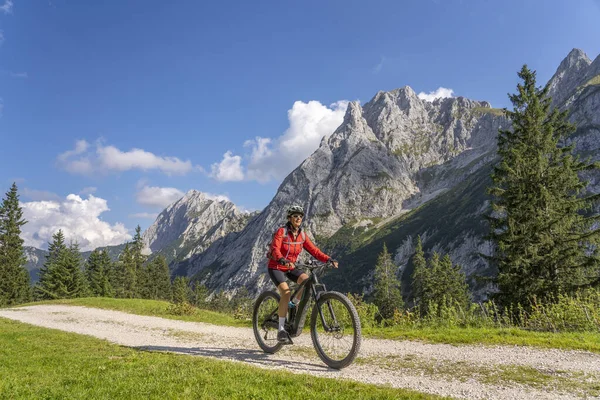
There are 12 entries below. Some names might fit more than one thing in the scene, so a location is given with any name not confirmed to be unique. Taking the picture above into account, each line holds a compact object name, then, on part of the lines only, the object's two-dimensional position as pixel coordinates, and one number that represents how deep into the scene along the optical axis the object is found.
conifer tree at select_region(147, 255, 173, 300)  94.25
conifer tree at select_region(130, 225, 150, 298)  83.62
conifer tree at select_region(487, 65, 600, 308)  18.41
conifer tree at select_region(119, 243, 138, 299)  80.06
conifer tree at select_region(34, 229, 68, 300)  62.09
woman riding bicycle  8.56
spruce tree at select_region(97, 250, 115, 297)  73.69
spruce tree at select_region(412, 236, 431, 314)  65.88
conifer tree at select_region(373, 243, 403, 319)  70.06
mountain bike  7.39
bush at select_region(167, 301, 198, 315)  21.08
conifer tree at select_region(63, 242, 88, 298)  63.78
